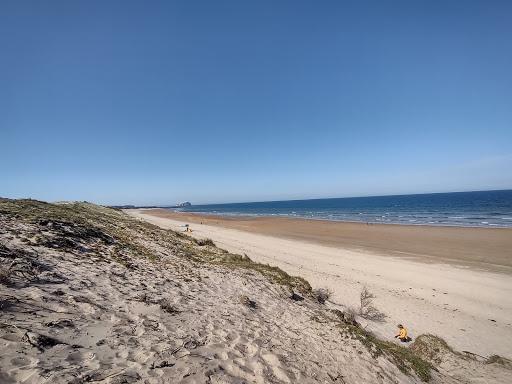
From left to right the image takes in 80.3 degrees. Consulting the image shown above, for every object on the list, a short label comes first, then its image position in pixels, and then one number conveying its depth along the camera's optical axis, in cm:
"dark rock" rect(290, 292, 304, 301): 1049
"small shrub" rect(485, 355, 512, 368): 765
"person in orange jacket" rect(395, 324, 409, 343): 939
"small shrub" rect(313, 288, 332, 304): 1145
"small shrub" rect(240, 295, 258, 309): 870
